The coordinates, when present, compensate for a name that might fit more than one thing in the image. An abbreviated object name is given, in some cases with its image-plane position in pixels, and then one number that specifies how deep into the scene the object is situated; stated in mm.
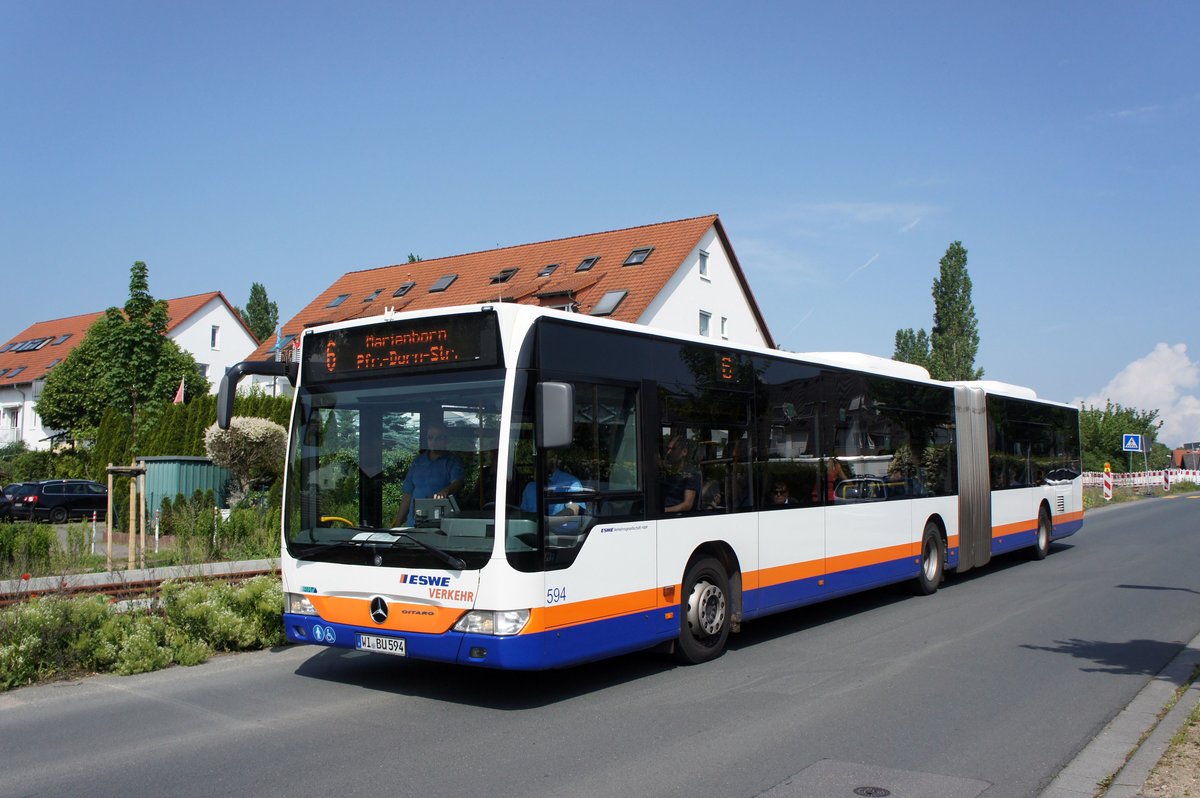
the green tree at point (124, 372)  42062
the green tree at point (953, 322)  72500
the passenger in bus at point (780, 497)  10262
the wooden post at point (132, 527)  16188
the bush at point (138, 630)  8752
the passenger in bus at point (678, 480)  8680
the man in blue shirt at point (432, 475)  7523
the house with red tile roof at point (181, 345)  60125
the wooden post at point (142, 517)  15381
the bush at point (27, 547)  14484
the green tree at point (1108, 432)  65188
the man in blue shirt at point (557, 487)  7254
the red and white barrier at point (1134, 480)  52844
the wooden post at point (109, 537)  15994
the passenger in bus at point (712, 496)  9195
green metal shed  25266
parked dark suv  35344
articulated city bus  7258
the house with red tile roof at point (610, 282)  37531
